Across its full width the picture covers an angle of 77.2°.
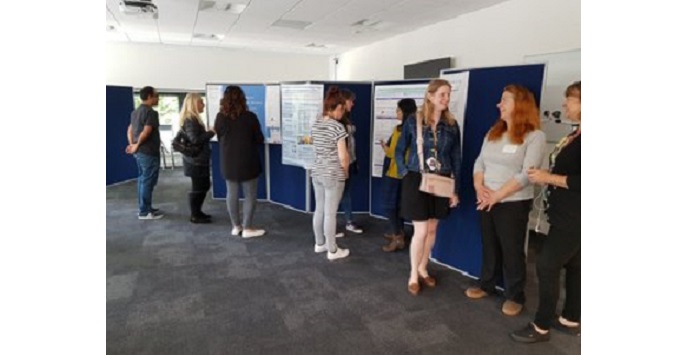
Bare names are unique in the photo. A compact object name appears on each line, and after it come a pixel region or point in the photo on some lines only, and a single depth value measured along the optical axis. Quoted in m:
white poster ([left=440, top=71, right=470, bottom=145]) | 3.23
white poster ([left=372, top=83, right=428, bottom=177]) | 4.63
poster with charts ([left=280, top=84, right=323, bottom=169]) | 5.07
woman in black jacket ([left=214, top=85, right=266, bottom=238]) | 4.10
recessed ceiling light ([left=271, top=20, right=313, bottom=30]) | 6.98
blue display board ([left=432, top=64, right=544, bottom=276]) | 2.92
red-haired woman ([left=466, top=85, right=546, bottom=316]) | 2.59
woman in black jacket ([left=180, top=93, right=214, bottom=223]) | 4.53
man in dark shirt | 4.75
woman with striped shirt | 3.44
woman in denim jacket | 2.82
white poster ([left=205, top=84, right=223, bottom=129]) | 5.89
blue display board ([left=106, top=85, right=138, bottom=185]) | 7.37
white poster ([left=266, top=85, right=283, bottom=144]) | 5.60
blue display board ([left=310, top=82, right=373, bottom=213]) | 5.10
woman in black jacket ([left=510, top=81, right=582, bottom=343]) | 2.23
